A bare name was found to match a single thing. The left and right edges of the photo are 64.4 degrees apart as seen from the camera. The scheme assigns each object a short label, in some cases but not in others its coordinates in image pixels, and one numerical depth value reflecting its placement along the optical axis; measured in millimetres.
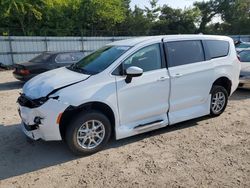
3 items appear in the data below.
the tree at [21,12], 15094
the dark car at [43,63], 7495
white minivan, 3034
